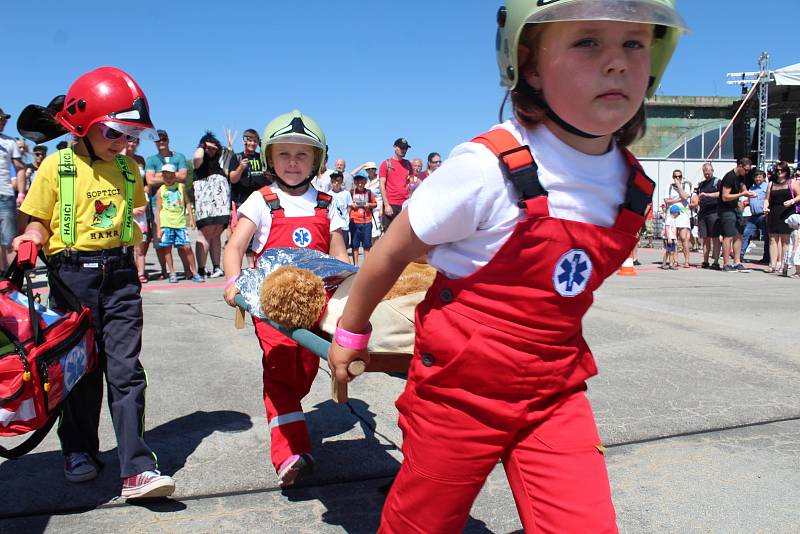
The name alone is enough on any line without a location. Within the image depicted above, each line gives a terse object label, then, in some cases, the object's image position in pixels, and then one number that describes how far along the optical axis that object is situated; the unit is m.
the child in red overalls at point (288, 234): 3.17
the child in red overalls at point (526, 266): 1.66
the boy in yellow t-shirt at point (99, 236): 3.00
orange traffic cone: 11.13
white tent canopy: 19.58
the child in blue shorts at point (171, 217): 9.59
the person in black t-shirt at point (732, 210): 11.74
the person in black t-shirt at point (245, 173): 9.30
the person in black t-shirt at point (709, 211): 12.34
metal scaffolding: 21.03
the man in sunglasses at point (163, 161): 9.63
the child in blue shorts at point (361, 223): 12.45
